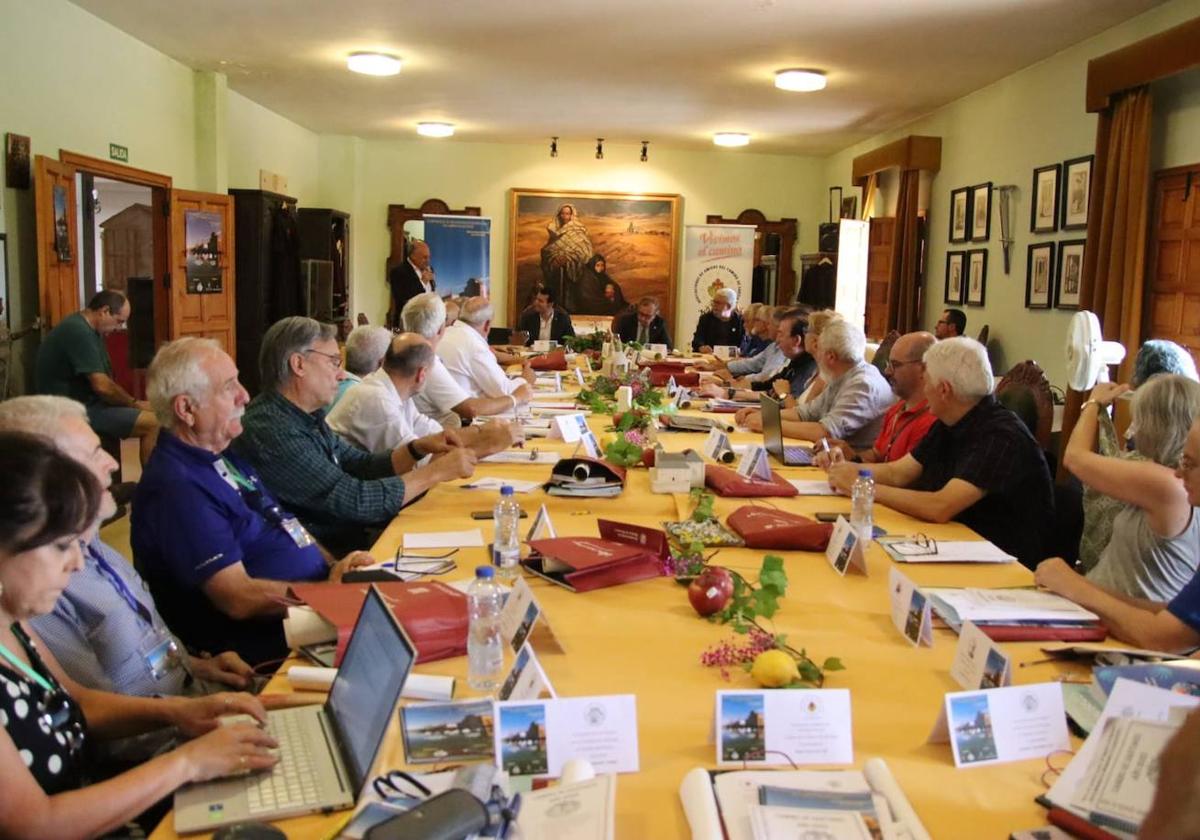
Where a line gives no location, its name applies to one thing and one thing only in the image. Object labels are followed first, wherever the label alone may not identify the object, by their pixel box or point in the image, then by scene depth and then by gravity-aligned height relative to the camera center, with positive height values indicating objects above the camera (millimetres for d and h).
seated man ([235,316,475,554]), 3109 -492
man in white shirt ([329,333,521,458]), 3824 -502
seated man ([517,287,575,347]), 10617 -366
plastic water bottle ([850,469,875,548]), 2910 -580
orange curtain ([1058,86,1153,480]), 5785 +442
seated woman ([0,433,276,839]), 1365 -639
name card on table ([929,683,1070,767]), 1564 -645
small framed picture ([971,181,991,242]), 8117 +680
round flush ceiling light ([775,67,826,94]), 7578 +1581
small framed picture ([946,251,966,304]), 8616 +193
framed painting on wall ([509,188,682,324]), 12922 +507
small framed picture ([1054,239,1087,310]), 6655 +170
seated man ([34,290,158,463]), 5945 -558
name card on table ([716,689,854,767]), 1528 -642
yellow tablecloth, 1446 -698
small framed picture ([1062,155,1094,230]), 6574 +703
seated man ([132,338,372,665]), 2398 -587
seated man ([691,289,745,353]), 10031 -355
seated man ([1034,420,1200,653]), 2072 -636
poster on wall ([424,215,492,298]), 12617 +456
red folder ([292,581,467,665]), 1930 -624
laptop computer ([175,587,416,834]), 1387 -695
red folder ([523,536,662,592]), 2391 -644
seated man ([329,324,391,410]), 4883 -316
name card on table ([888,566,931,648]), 2051 -634
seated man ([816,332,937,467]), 3992 -398
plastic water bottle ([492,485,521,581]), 2545 -651
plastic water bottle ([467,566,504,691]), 1820 -648
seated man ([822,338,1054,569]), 3150 -519
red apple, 2184 -630
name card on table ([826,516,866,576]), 2564 -639
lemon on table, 1763 -639
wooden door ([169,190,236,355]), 7980 +81
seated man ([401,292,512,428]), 5328 -559
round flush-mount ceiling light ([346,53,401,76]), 7527 +1599
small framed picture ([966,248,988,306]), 8164 +174
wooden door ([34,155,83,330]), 6004 +203
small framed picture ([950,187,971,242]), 8492 +685
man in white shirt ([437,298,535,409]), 5906 -452
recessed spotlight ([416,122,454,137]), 11133 +1672
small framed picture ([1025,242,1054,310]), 7086 +175
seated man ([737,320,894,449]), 4969 -487
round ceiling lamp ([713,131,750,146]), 11242 +1677
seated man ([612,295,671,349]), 9982 -360
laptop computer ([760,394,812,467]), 4262 -623
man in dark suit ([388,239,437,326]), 12258 +56
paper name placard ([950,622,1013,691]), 1687 -612
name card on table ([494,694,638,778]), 1468 -641
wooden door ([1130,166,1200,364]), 5469 +231
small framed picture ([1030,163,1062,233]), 6984 +686
